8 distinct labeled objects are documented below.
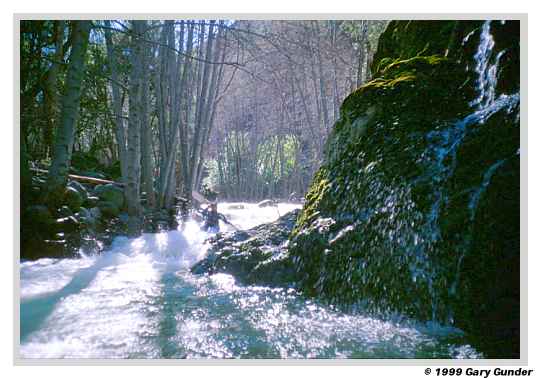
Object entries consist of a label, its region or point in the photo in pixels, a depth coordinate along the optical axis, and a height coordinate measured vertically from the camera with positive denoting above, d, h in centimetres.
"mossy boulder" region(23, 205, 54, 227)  437 -32
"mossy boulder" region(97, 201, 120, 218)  613 -35
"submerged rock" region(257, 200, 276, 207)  1296 -58
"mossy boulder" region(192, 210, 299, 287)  334 -63
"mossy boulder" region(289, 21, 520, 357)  222 -6
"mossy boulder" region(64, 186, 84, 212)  509 -17
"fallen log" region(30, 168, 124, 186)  662 +7
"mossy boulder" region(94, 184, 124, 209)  652 -15
